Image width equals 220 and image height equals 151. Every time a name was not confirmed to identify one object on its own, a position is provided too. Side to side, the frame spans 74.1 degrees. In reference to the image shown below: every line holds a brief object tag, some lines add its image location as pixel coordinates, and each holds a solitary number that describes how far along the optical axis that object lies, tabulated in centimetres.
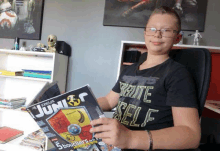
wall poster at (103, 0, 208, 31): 166
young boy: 48
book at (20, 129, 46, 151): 161
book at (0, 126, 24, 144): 160
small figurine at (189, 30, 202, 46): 159
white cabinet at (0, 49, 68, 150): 187
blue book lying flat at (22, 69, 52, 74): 164
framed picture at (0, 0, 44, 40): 195
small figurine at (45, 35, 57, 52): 166
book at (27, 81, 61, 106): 61
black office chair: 61
